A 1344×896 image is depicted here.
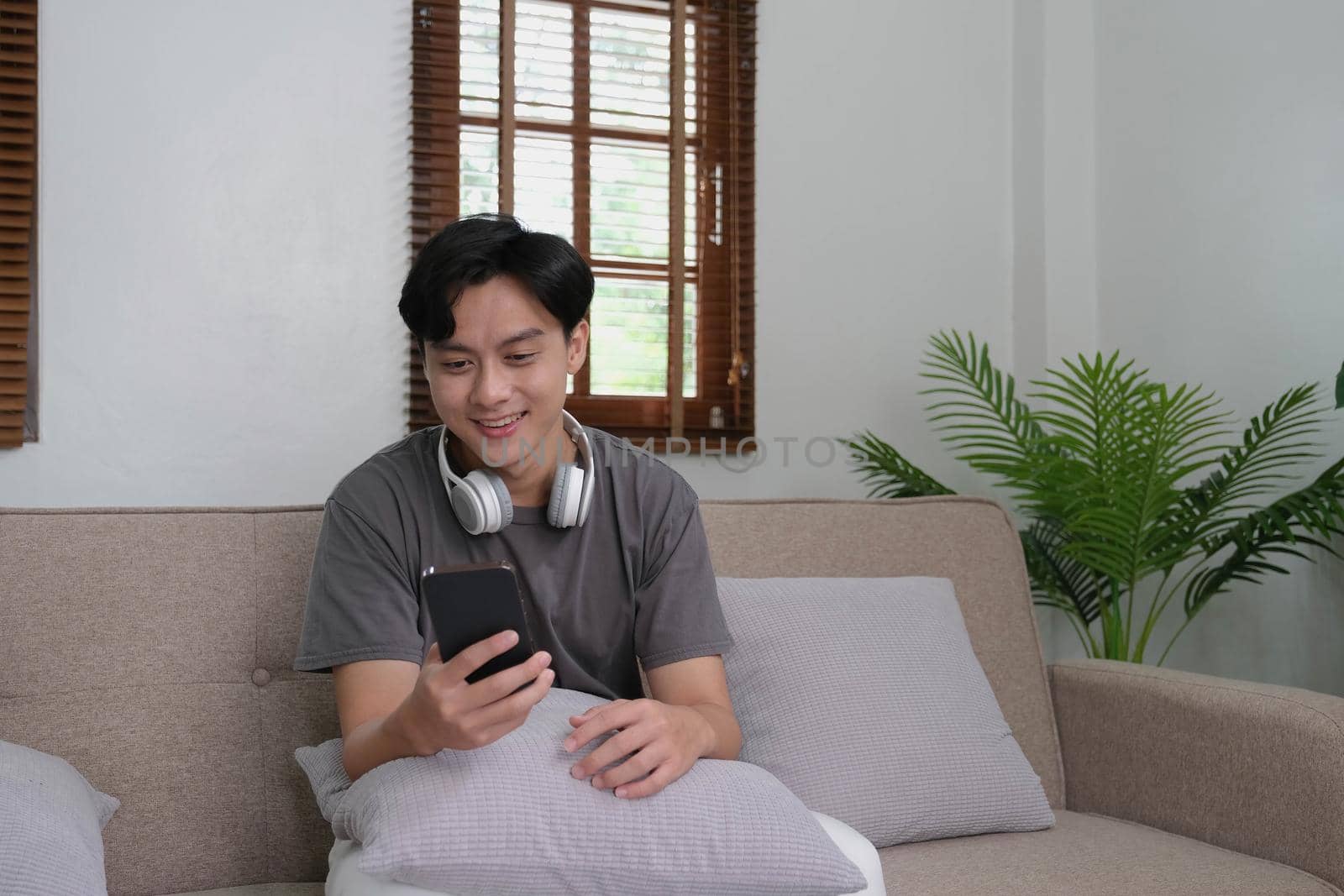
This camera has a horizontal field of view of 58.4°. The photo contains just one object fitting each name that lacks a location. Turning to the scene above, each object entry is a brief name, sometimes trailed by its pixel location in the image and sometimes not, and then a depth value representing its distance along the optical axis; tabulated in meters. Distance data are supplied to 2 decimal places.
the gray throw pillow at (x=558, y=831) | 1.08
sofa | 1.48
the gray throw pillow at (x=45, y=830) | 1.10
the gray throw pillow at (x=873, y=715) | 1.60
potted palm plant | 2.37
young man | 1.34
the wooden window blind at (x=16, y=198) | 2.51
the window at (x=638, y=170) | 2.96
